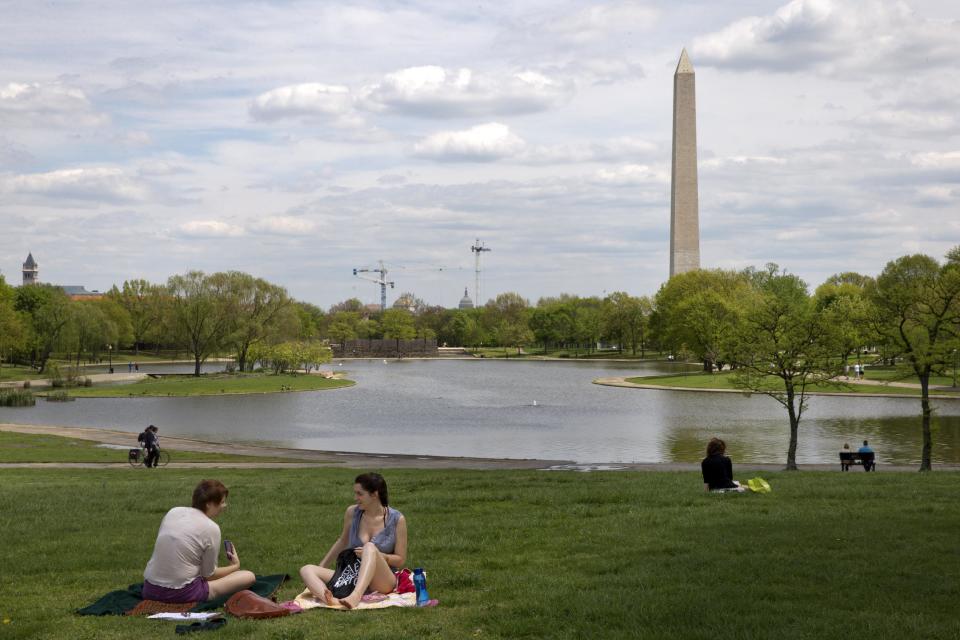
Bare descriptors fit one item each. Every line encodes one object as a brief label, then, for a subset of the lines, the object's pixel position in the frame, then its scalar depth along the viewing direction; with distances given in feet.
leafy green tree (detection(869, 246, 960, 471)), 88.63
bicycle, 93.50
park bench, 89.04
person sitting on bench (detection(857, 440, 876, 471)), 88.94
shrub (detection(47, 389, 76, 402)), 221.25
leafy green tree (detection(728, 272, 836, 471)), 107.86
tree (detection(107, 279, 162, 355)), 460.55
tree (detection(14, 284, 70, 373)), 326.65
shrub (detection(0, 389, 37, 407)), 206.24
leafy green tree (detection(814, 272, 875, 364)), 93.86
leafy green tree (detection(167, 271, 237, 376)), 313.32
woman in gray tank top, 29.94
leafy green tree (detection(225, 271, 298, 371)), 327.88
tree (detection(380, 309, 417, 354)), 634.02
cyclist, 91.66
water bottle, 29.01
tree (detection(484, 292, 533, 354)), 629.10
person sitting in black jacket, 50.72
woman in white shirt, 28.89
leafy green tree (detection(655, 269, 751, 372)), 290.97
